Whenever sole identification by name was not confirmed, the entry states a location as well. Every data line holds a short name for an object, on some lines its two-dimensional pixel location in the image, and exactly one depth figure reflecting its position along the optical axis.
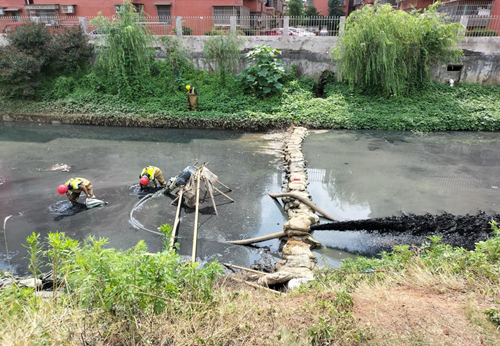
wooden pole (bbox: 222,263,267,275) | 5.41
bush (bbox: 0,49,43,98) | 14.43
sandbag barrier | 5.14
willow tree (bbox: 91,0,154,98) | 14.48
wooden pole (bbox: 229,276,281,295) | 4.55
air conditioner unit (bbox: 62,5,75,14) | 20.74
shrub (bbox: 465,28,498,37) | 15.19
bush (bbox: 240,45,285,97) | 14.83
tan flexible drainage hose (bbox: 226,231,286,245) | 6.47
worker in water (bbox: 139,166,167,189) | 8.09
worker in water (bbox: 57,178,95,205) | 7.32
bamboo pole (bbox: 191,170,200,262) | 5.68
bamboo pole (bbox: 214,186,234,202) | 7.97
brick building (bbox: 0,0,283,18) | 20.58
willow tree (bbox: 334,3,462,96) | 13.59
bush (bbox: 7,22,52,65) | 14.68
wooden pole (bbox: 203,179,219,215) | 7.48
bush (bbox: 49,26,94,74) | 15.51
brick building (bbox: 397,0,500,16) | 18.09
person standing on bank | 14.52
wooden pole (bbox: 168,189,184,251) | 6.20
